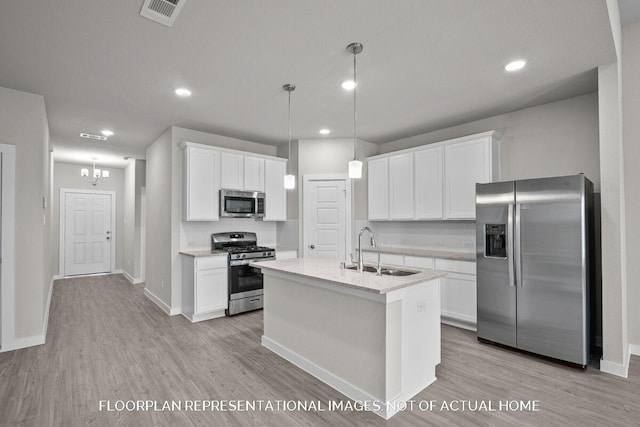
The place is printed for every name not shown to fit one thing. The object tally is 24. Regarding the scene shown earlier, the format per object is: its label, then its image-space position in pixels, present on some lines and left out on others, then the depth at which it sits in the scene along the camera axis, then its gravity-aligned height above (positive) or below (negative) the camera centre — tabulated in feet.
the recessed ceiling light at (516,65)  9.30 +4.57
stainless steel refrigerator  9.57 -1.61
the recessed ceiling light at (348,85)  10.71 +4.57
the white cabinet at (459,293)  12.66 -3.24
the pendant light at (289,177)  10.68 +1.30
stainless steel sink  9.21 -1.66
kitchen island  7.45 -3.09
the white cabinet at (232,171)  16.05 +2.35
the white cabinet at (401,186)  16.04 +1.52
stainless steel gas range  14.93 -2.91
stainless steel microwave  16.01 +0.62
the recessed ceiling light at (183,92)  11.14 +4.49
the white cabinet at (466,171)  13.37 +1.94
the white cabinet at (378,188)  17.06 +1.52
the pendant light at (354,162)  8.43 +1.54
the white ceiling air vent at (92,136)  16.98 +4.40
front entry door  25.25 -1.50
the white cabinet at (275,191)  17.76 +1.42
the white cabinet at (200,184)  14.93 +1.53
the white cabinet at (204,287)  14.07 -3.30
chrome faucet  9.13 -1.48
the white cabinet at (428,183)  14.88 +1.60
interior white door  17.49 -0.20
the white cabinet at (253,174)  16.93 +2.30
